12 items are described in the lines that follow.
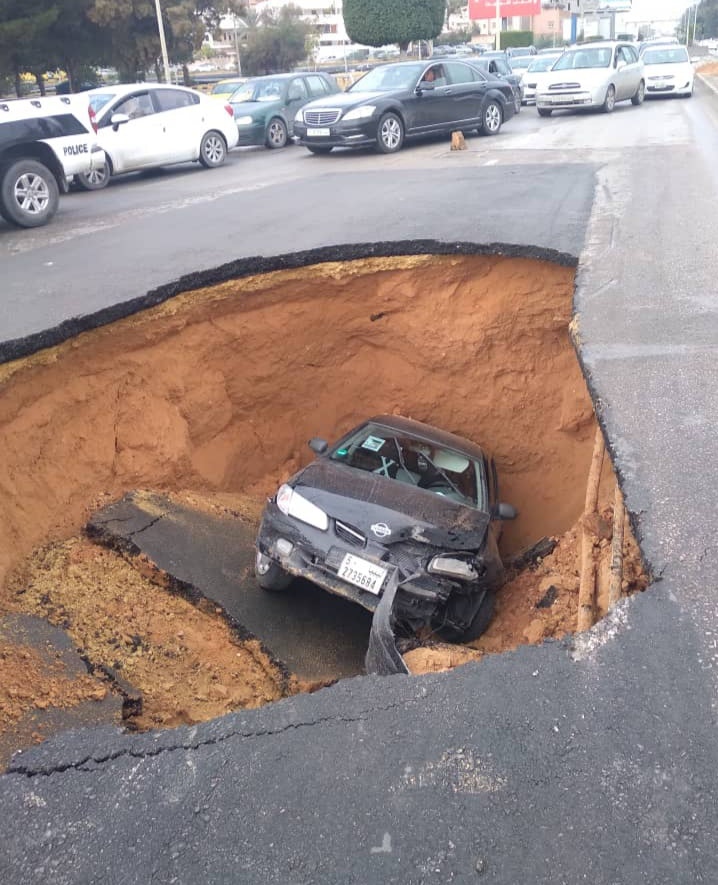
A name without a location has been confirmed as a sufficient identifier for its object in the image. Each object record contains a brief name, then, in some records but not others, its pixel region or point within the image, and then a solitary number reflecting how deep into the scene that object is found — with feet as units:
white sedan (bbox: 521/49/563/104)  87.56
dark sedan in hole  18.01
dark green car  64.95
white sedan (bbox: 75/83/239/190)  49.73
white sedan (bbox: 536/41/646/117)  70.79
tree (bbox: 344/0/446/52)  130.52
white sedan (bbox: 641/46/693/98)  84.64
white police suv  32.94
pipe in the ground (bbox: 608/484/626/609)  11.33
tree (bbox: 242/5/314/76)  154.20
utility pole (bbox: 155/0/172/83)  93.25
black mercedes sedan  52.19
